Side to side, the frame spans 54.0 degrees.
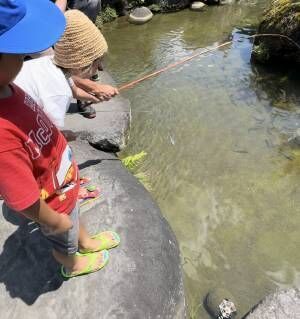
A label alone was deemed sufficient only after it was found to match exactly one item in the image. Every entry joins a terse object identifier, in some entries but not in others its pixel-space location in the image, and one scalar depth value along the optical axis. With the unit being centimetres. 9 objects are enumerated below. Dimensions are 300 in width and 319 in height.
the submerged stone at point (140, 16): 751
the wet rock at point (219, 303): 243
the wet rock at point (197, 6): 803
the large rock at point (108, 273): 204
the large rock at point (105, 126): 354
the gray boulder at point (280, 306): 209
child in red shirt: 125
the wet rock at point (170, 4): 804
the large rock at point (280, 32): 507
